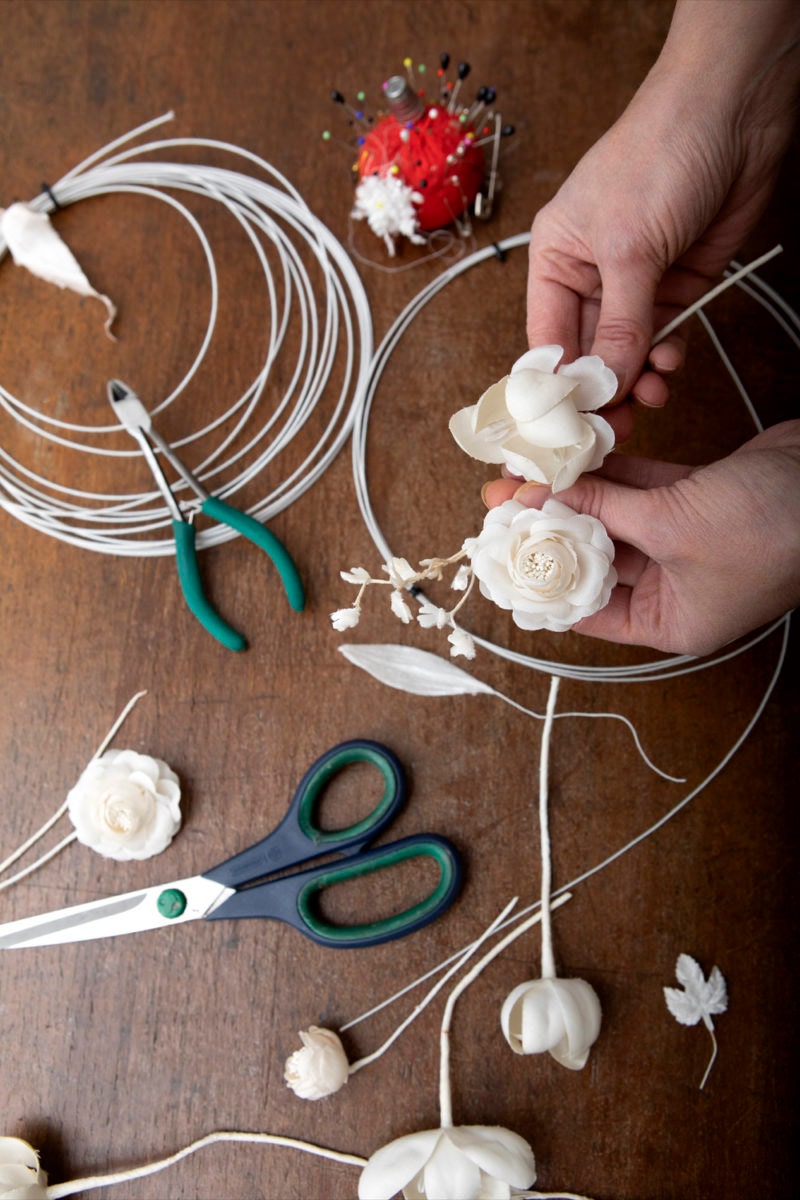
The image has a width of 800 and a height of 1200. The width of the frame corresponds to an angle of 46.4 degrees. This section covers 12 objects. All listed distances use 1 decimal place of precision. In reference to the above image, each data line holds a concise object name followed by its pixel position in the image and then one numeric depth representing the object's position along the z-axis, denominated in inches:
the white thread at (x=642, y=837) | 37.7
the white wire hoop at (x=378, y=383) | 39.8
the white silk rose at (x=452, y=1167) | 33.6
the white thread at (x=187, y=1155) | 36.1
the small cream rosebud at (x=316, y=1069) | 35.5
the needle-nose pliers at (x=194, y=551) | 39.6
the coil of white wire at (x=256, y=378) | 42.5
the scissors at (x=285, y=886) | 37.6
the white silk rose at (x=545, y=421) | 26.4
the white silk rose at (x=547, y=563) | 26.3
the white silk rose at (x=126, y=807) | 37.5
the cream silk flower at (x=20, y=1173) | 35.1
